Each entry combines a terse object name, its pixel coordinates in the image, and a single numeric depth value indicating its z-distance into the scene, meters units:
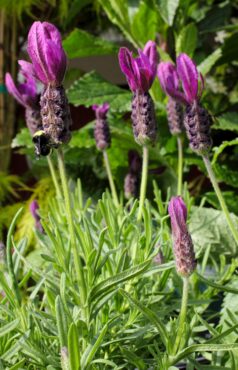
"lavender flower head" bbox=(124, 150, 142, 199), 0.77
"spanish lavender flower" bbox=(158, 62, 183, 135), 0.62
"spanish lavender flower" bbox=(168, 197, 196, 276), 0.55
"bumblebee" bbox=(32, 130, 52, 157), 0.56
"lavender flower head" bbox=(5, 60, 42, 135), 0.68
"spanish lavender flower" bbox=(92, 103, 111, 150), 0.73
